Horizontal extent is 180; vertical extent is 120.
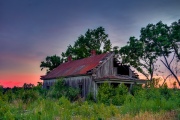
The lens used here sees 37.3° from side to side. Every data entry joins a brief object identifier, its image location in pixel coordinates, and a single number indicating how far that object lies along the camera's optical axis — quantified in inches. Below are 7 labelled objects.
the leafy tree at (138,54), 1947.6
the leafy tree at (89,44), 2111.2
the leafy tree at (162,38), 1797.5
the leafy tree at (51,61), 2134.6
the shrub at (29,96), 856.3
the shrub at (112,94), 963.4
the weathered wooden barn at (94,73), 1238.3
